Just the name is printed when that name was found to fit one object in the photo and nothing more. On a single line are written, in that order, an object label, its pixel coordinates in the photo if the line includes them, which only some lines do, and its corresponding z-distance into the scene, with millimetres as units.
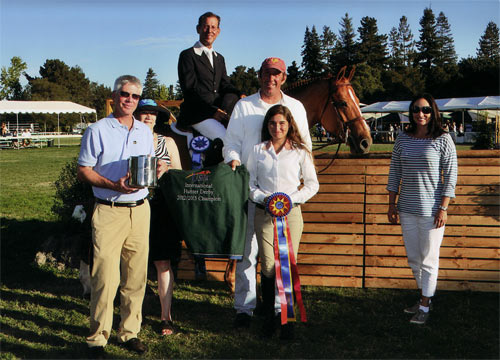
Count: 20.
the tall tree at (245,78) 67938
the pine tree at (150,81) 124712
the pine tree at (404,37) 110350
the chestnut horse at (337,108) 6422
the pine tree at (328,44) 97000
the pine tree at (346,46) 96612
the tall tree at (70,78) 91775
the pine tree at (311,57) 85938
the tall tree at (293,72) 64800
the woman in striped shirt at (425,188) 4668
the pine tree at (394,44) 108438
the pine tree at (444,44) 90250
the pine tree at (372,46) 93500
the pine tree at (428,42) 90188
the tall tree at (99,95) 99906
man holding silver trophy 3855
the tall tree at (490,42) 98250
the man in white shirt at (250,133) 4539
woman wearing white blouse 4309
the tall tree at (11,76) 60969
